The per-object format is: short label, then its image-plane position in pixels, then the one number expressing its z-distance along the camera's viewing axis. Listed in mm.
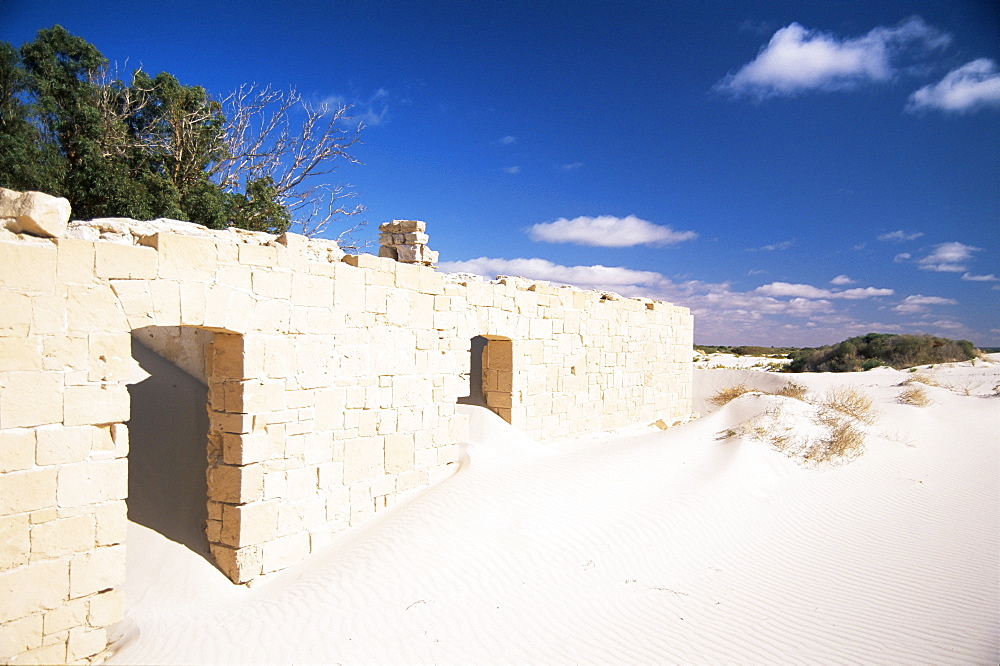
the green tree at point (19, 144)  13242
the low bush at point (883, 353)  28312
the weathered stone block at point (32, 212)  4191
